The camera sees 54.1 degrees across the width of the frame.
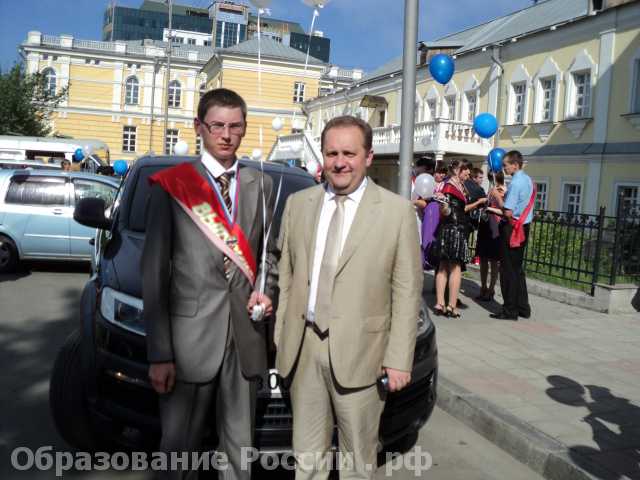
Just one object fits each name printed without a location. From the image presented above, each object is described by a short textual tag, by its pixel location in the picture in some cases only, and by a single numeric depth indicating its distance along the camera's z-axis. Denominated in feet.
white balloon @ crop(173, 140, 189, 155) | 41.86
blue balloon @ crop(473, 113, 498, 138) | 43.16
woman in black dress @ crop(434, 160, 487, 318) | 24.77
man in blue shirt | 25.09
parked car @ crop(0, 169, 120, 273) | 35.37
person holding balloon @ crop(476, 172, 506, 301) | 27.74
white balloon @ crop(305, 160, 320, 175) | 48.19
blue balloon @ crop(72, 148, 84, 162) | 79.14
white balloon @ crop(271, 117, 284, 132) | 31.13
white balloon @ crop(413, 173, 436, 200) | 25.26
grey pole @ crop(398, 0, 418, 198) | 21.42
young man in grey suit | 8.52
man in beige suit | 8.95
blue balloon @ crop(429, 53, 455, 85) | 40.96
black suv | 10.41
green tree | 130.62
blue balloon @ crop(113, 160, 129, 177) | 80.07
